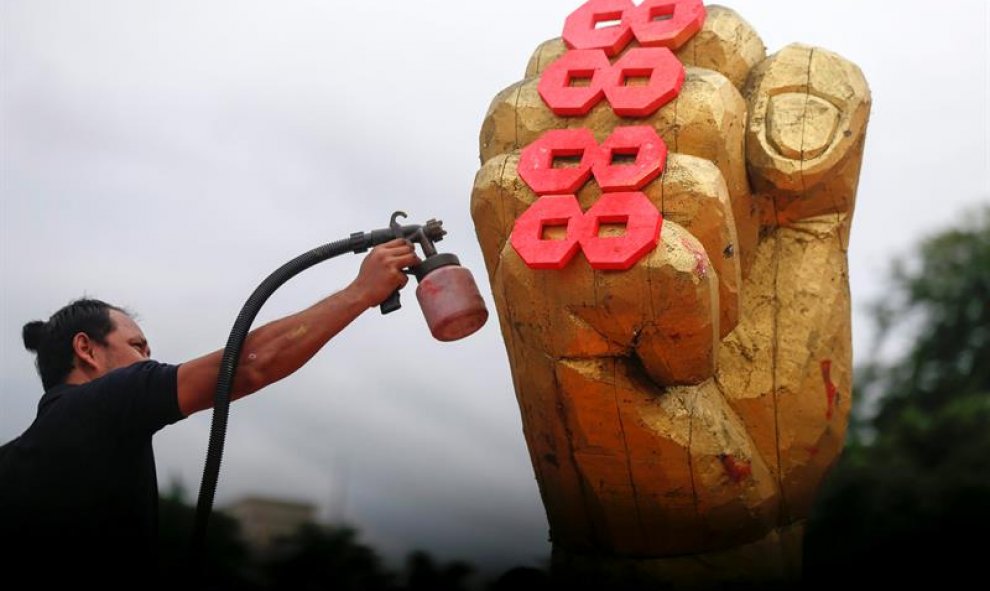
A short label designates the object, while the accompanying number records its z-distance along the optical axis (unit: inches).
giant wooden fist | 146.6
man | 122.9
